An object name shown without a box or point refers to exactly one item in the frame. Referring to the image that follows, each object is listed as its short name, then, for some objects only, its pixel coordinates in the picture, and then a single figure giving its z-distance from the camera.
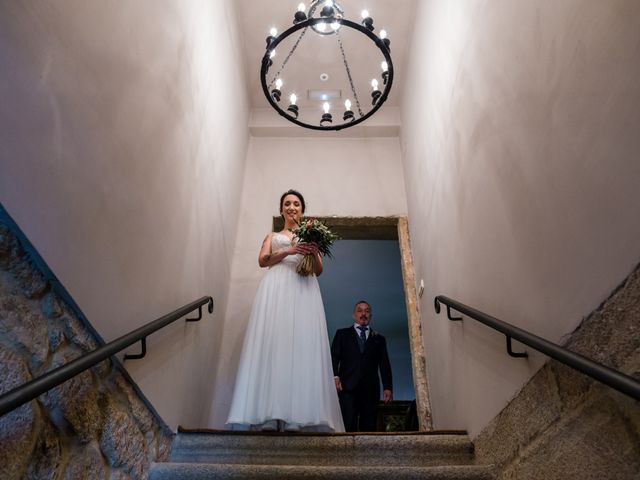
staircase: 2.45
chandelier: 5.14
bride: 2.91
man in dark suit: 4.30
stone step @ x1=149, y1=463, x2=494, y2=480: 2.10
